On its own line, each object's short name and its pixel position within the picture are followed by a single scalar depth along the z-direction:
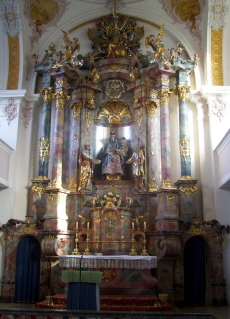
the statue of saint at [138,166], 12.88
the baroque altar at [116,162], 11.56
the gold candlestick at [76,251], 11.62
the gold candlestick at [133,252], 11.46
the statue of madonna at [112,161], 13.25
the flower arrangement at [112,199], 12.22
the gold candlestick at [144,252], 11.45
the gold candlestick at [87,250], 11.64
